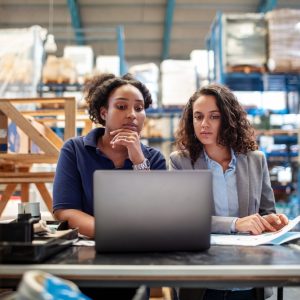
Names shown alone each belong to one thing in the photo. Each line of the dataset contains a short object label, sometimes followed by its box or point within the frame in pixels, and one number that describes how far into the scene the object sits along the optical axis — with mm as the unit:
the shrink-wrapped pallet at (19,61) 5160
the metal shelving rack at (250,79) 5840
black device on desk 965
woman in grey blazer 1824
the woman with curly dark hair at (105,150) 1705
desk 917
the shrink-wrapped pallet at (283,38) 5414
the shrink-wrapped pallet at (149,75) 6758
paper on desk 1289
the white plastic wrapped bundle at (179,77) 6516
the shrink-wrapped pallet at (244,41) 5582
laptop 1078
